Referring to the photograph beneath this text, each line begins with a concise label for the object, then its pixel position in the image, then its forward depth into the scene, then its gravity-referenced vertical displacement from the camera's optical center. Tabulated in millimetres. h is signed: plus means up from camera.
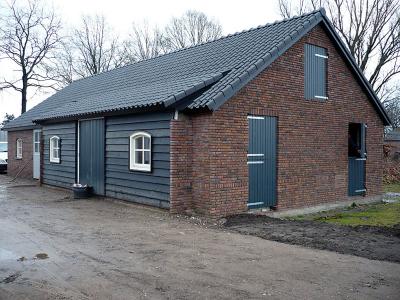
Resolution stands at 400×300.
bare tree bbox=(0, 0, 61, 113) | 41125 +7839
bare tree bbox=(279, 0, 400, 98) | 33844 +8137
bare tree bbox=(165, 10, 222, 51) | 51594 +12427
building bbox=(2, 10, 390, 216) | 11789 +415
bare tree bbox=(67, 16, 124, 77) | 51344 +9515
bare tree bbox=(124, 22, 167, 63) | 52125 +10765
